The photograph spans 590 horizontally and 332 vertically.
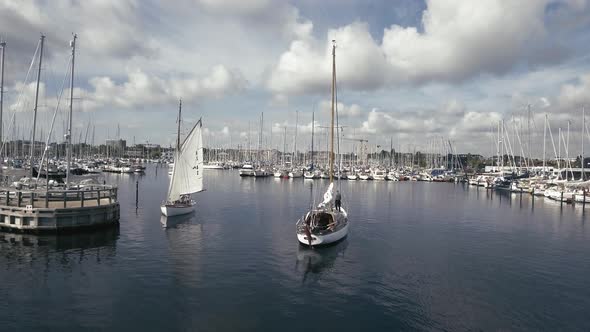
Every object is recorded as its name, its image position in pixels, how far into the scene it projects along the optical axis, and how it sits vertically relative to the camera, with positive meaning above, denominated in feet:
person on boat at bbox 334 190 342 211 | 144.10 -14.81
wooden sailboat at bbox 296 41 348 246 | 112.06 -19.44
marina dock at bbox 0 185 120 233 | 115.44 -16.31
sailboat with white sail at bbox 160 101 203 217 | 162.71 -5.69
